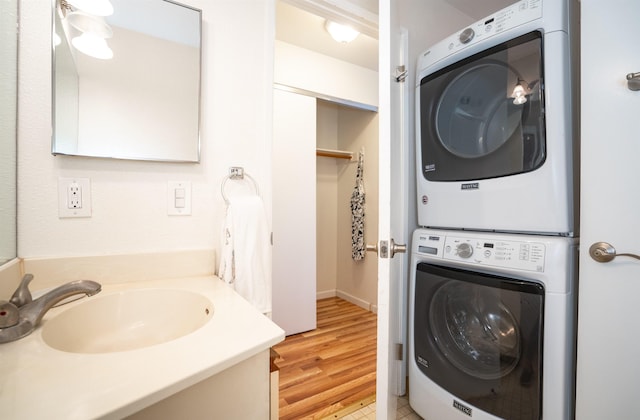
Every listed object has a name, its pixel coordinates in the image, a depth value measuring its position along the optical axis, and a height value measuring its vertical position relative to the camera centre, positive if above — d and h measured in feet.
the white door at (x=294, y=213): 7.22 -0.06
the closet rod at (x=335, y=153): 9.09 +2.07
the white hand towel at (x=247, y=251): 3.45 -0.54
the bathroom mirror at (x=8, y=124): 2.50 +0.86
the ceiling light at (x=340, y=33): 6.13 +4.32
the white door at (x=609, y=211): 2.43 +0.01
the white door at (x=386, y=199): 2.99 +0.15
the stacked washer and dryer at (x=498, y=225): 2.98 -0.18
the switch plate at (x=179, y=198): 3.49 +0.17
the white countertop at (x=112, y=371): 1.30 -0.97
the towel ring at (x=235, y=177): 3.78 +0.51
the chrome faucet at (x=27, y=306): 1.88 -0.76
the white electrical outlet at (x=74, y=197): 2.95 +0.15
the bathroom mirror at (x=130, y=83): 2.96 +1.60
